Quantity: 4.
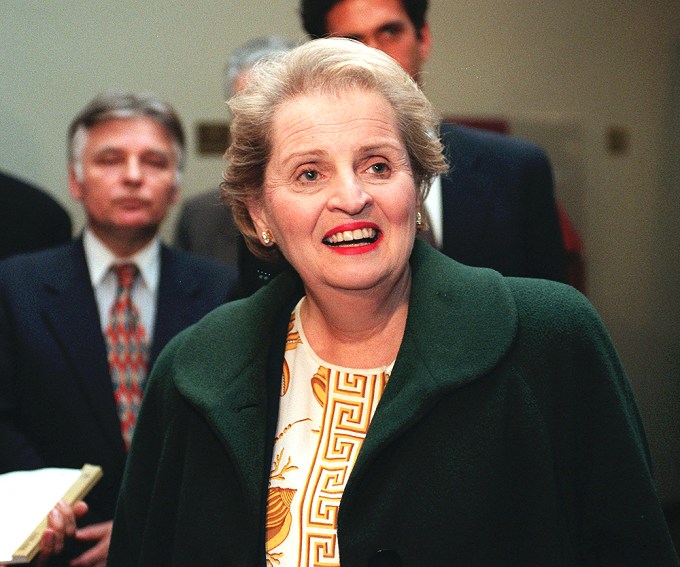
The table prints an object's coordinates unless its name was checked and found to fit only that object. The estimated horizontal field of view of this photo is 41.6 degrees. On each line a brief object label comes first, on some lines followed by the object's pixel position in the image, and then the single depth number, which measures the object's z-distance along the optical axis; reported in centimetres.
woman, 129
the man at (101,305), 220
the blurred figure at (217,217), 288
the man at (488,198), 192
